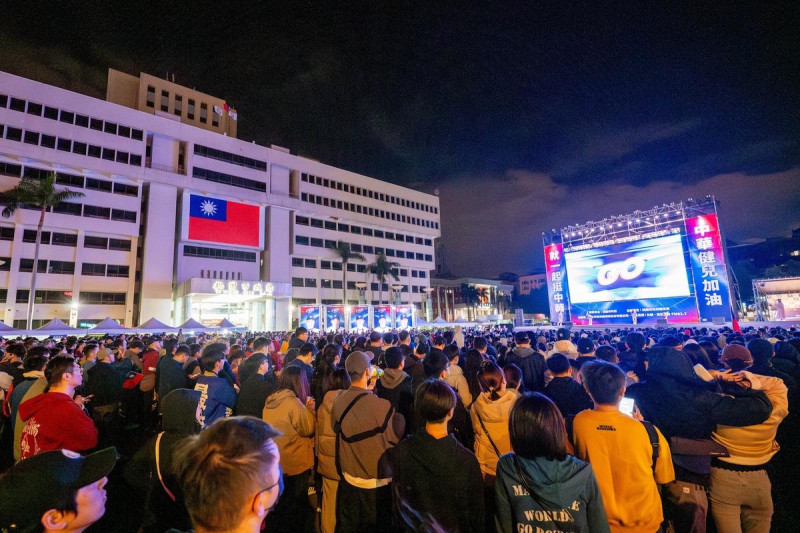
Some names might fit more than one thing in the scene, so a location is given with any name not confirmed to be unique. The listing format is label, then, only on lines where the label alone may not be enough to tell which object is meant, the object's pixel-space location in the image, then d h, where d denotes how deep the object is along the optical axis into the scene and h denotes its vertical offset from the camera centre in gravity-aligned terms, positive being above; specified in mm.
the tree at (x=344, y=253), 48500 +9139
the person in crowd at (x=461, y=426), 3926 -1057
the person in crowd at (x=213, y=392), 4391 -698
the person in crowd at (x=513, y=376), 4398 -632
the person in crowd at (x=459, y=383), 4848 -768
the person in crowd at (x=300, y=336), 9278 -199
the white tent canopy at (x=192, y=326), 23483 +351
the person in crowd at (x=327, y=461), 3695 -1278
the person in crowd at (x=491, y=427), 3412 -936
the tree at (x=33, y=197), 28750 +10435
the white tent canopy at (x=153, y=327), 22422 +357
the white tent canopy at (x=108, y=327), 21294 +425
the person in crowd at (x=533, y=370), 5707 -747
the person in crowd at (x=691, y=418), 2998 -820
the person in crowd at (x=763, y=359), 3959 -495
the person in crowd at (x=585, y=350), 5902 -498
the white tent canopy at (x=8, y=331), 18409 +345
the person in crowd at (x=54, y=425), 3055 -711
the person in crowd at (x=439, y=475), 2391 -946
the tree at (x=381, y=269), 51250 +7428
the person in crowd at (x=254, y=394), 4590 -763
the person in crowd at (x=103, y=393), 6570 -999
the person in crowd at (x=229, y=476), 1310 -499
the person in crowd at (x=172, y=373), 6562 -690
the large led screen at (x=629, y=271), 23328 +2873
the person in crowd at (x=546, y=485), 1975 -848
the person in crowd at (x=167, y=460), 3176 -1042
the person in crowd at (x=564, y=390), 4035 -750
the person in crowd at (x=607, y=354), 5358 -514
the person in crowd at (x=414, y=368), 5524 -657
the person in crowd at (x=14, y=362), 6372 -428
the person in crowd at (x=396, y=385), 4402 -695
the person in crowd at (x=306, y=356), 5883 -427
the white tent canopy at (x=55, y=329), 19625 +372
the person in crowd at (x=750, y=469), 3045 -1240
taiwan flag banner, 37750 +11005
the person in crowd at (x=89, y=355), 7559 -375
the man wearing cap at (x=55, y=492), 1502 -622
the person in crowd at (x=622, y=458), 2330 -862
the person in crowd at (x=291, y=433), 3881 -1046
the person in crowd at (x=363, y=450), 3293 -1055
